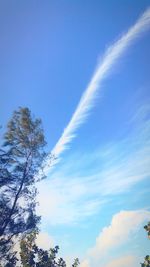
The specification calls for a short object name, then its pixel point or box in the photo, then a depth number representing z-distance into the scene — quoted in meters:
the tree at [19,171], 12.60
